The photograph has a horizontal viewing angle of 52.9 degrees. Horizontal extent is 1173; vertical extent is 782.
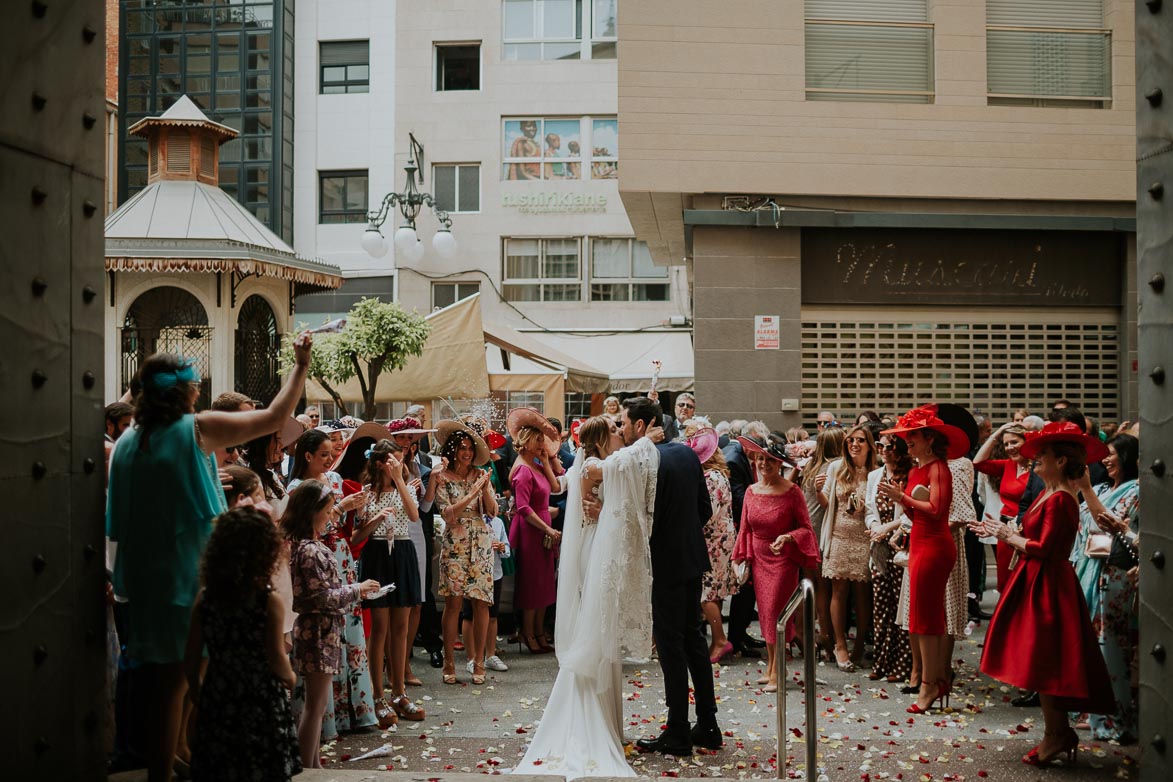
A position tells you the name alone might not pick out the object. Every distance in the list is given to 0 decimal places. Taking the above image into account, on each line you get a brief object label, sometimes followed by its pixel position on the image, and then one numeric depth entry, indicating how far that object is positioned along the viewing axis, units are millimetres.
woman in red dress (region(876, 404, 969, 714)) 8570
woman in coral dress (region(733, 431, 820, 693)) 9602
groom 7586
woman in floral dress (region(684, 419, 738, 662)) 10789
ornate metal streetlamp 22750
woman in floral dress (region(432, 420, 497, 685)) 9633
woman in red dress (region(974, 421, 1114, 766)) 6973
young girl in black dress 4703
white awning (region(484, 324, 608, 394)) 19562
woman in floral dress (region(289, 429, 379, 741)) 7535
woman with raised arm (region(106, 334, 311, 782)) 4879
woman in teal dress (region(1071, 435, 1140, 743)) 7305
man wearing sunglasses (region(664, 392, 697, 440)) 14241
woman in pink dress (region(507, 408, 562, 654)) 11125
